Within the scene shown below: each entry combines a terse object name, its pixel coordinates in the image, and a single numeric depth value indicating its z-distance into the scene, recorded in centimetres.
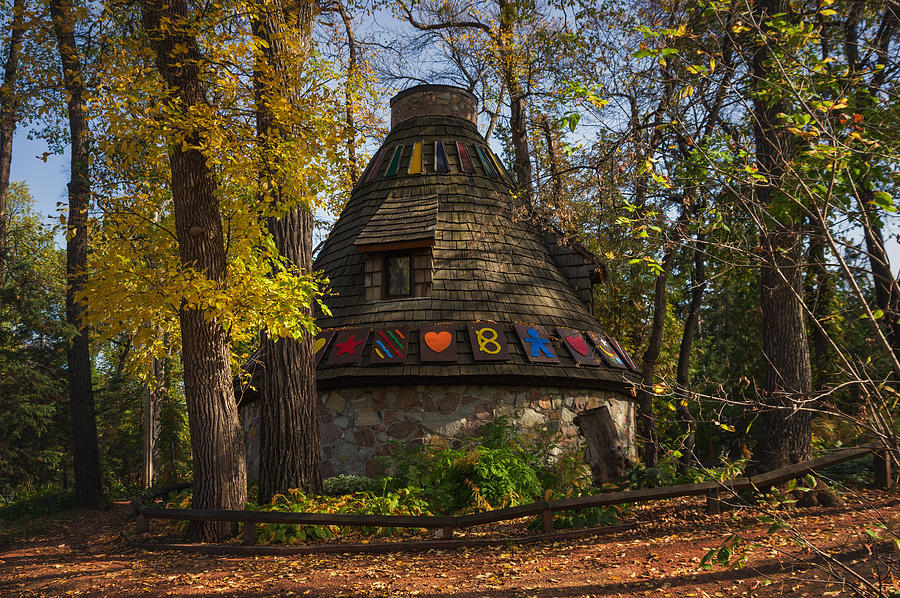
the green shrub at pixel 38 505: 1391
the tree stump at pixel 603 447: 916
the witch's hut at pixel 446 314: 1074
